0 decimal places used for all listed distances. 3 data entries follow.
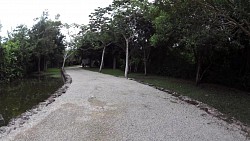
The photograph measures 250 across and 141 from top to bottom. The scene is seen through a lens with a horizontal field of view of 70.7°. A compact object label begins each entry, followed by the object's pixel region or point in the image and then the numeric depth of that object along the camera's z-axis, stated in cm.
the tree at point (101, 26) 1647
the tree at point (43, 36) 2091
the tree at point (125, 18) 1493
